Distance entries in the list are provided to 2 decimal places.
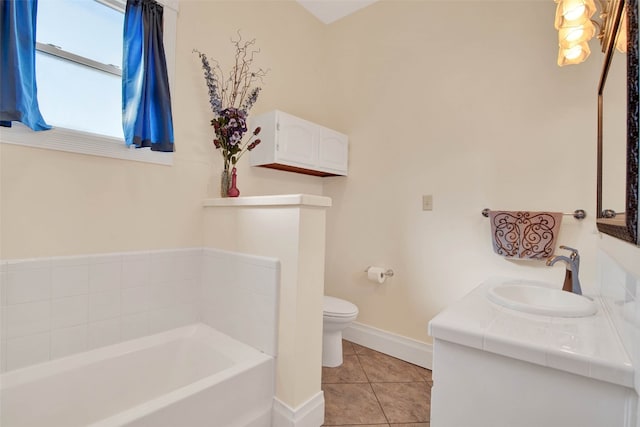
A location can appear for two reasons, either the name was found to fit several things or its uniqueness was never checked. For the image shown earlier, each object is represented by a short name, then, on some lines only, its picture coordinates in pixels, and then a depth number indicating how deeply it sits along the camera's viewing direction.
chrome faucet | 1.46
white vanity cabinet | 0.77
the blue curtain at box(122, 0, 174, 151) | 1.55
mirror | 0.68
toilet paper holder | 2.41
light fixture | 1.17
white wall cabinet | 2.14
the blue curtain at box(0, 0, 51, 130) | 1.18
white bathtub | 1.17
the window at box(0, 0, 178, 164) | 1.42
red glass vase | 1.93
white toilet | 2.07
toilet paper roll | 2.38
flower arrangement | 1.87
